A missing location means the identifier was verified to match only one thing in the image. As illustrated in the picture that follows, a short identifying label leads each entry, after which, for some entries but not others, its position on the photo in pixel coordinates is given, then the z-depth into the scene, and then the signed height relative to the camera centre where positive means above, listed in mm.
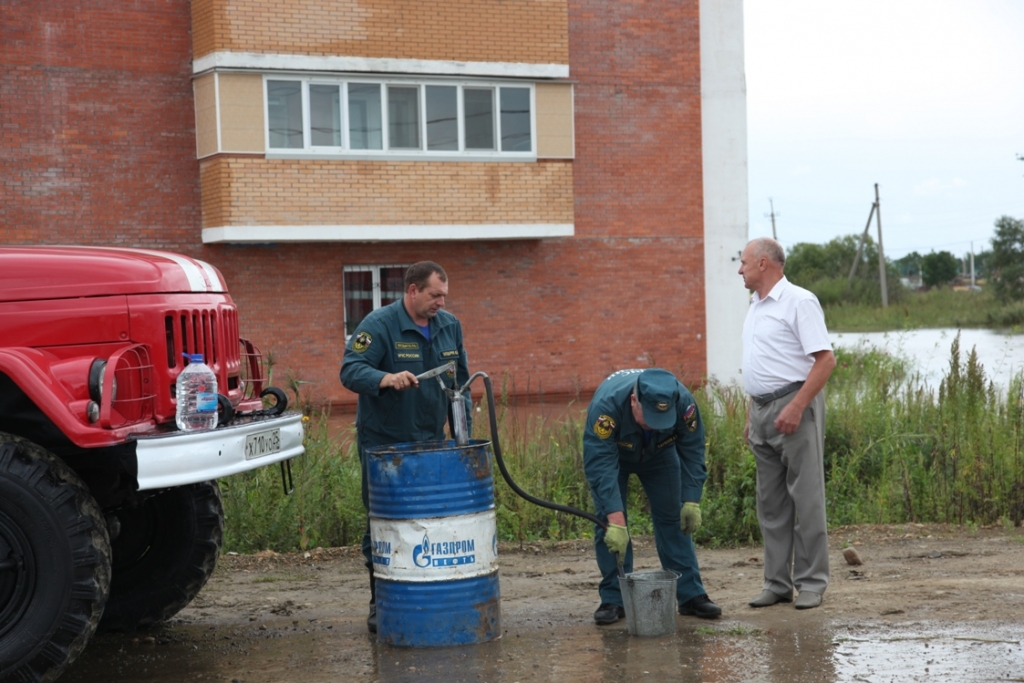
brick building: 17594 +2424
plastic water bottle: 5039 -365
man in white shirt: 6281 -676
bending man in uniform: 5734 -861
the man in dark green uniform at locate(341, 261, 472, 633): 6117 -264
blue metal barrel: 5637 -1150
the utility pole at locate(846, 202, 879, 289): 58812 +2559
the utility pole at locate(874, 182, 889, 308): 55969 +1077
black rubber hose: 5723 -902
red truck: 4699 -452
